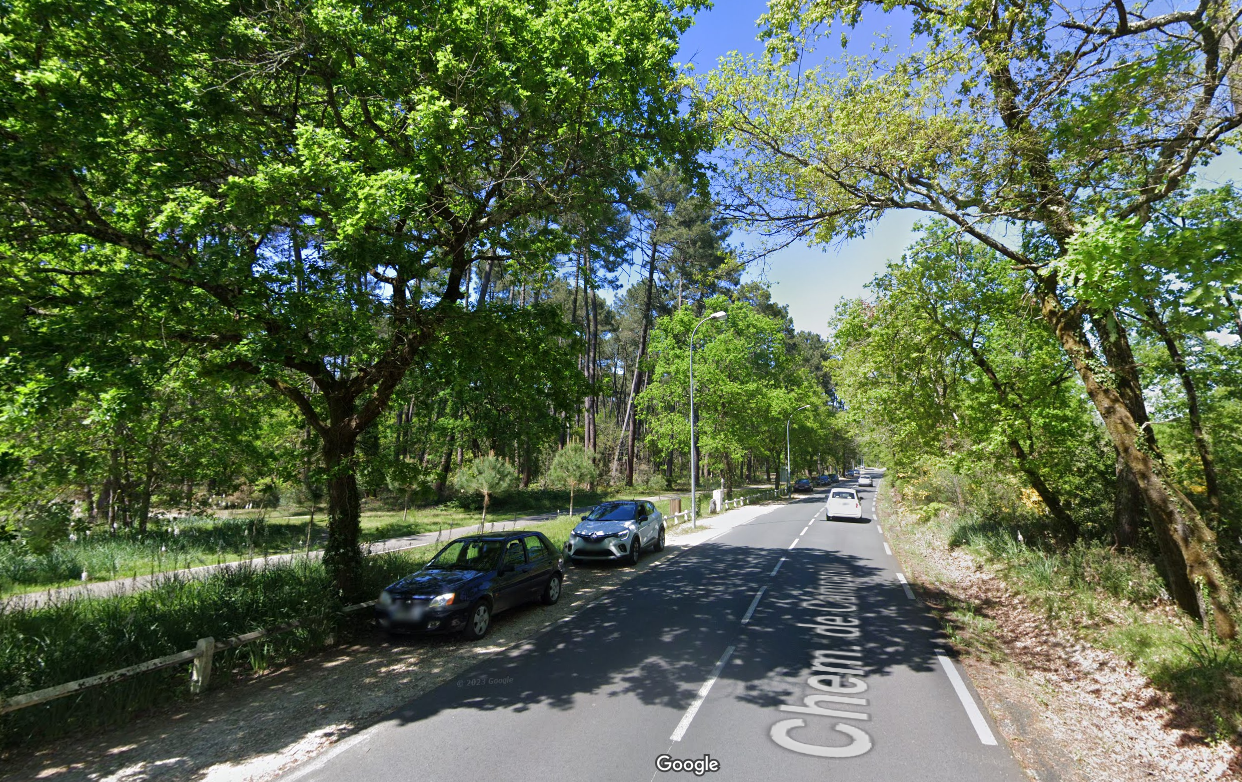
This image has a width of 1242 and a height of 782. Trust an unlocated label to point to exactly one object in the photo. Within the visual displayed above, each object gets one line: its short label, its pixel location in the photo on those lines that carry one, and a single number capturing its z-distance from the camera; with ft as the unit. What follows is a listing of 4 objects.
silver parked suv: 47.93
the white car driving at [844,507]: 84.28
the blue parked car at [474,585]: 25.89
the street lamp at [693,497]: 78.67
